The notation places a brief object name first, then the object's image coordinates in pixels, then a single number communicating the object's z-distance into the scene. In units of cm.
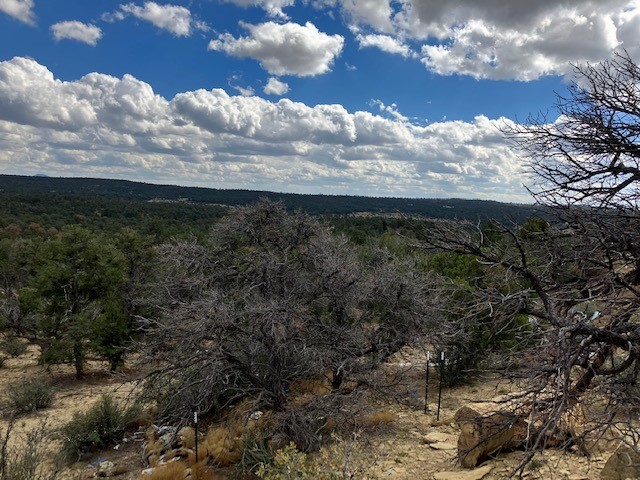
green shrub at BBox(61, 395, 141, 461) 1054
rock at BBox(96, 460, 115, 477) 925
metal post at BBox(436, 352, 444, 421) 1157
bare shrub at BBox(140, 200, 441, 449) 845
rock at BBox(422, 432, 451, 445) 908
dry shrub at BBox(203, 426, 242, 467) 906
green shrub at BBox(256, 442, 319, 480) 503
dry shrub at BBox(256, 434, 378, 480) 504
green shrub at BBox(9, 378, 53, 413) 1418
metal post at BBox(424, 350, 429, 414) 1133
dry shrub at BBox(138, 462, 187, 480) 804
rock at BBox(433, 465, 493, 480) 643
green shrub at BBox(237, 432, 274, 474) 834
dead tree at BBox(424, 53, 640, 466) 357
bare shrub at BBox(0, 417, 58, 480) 514
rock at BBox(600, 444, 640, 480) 513
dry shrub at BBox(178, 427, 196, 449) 1019
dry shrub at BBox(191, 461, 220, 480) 838
